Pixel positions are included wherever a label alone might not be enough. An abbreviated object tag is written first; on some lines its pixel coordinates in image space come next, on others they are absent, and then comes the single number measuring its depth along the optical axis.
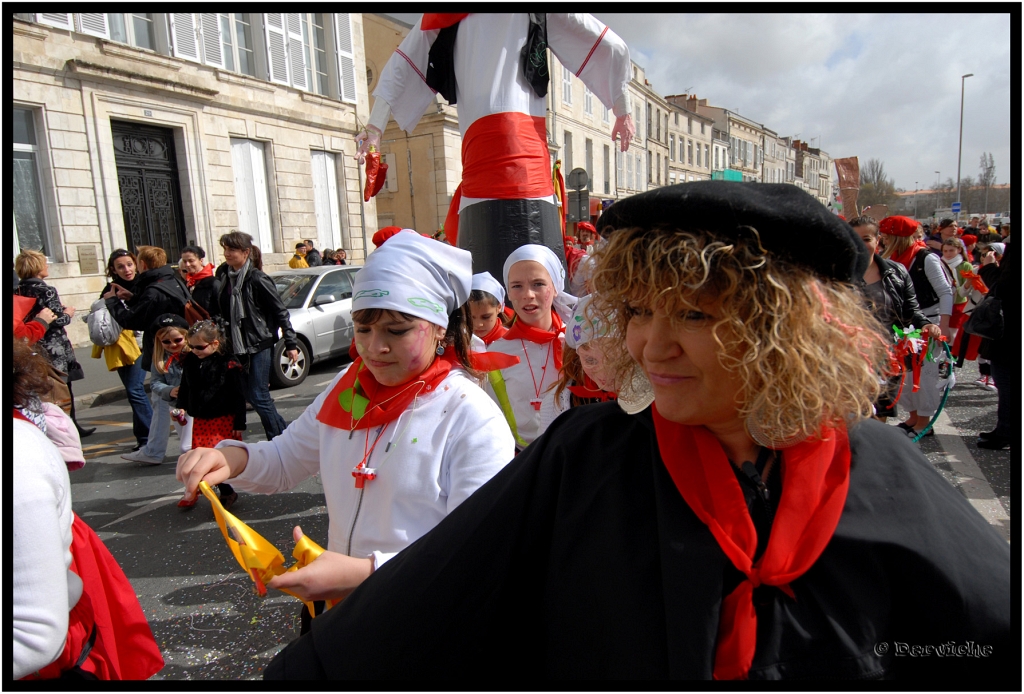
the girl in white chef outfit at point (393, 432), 1.63
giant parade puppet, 3.59
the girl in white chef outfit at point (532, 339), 3.09
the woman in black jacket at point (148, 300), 5.48
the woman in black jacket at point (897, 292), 4.11
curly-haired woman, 0.90
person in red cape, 1.27
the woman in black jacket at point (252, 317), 5.07
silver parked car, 7.92
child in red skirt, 4.33
